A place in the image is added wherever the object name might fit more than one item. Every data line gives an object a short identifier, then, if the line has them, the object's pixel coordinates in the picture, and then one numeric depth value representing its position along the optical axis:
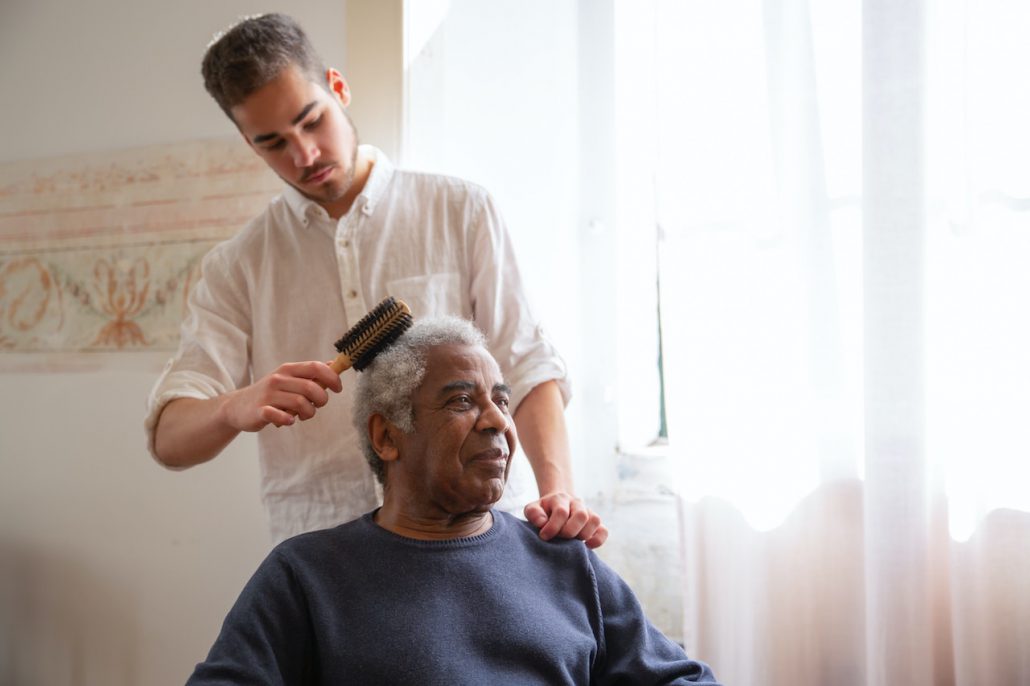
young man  1.48
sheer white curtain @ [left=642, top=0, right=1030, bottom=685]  1.51
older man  1.20
